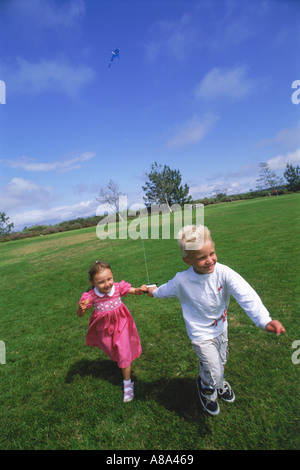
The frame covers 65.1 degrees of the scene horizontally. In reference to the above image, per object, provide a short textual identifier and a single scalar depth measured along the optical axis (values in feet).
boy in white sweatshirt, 7.57
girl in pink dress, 9.82
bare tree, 203.45
